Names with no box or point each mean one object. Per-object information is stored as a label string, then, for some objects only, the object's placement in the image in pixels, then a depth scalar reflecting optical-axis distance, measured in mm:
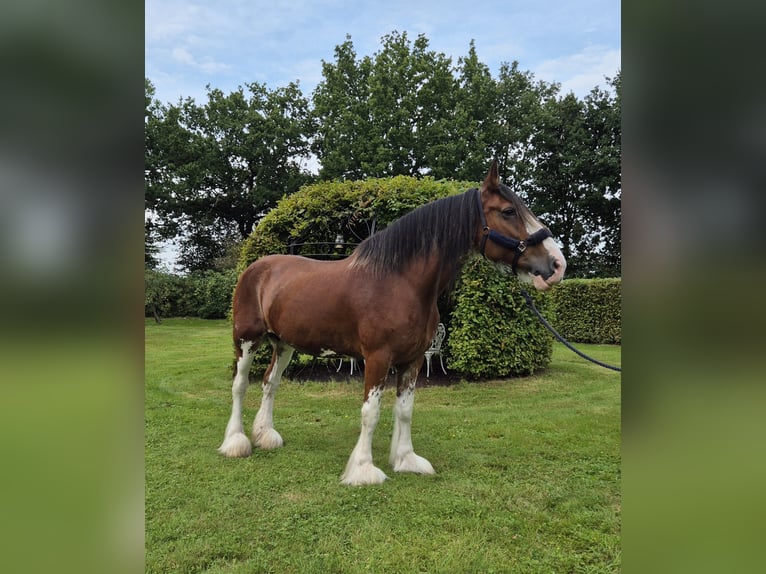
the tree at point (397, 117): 23594
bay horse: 3143
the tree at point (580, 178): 22922
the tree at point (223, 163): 28281
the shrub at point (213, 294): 19359
